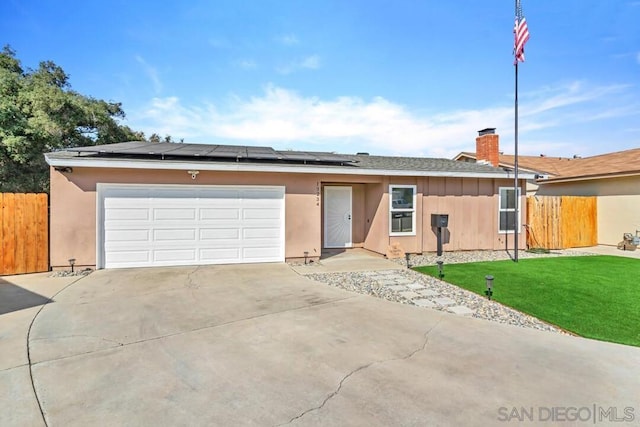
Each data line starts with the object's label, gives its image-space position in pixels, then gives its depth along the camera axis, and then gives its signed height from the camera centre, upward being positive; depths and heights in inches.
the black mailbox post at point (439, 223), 395.2 -11.3
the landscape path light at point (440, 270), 289.8 -52.7
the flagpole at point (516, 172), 366.6 +51.8
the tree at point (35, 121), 466.9 +156.0
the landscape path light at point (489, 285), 231.6 -52.8
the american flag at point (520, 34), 344.2 +202.8
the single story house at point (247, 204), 315.3 +11.2
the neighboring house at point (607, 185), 486.0 +53.3
